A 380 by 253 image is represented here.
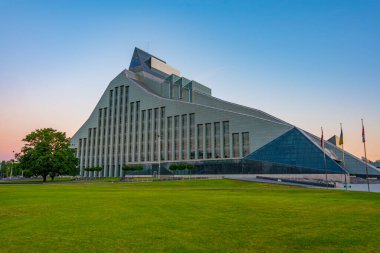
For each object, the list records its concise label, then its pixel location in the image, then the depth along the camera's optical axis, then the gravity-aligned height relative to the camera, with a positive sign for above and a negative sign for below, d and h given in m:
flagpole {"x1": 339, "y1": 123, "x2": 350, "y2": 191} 53.19 +4.52
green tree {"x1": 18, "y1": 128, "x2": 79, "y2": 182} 78.06 +1.71
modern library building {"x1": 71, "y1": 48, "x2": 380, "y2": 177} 78.00 +8.47
